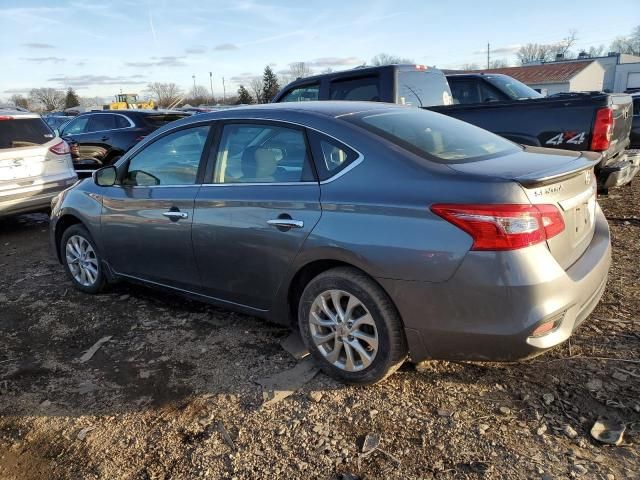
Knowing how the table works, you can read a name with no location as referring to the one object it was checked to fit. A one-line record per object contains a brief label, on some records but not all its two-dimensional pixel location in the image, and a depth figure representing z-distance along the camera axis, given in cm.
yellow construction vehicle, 4744
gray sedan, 252
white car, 696
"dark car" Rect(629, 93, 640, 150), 1223
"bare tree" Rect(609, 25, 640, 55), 10375
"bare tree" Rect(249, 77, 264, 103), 7263
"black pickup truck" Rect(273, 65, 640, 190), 566
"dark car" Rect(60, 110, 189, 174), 1018
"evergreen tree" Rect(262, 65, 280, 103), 6869
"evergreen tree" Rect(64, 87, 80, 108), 8319
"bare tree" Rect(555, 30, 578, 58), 10022
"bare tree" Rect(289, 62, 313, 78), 8078
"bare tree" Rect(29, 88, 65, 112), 8436
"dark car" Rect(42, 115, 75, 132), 2088
